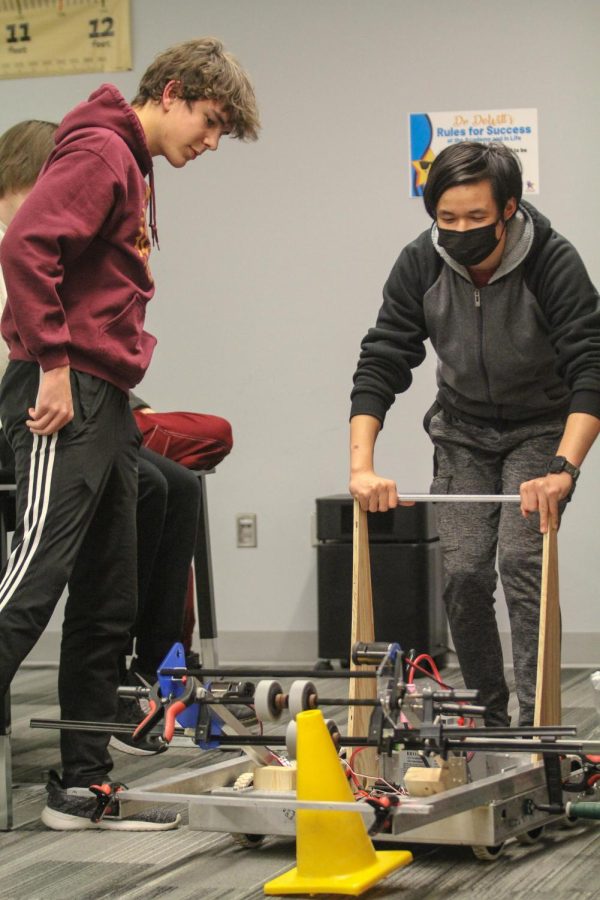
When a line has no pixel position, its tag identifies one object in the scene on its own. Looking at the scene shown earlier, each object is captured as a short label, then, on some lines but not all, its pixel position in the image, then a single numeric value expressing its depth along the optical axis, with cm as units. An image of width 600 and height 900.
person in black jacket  454
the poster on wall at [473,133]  860
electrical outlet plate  915
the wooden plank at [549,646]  402
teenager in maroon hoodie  409
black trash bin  819
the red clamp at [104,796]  409
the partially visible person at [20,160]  540
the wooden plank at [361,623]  437
